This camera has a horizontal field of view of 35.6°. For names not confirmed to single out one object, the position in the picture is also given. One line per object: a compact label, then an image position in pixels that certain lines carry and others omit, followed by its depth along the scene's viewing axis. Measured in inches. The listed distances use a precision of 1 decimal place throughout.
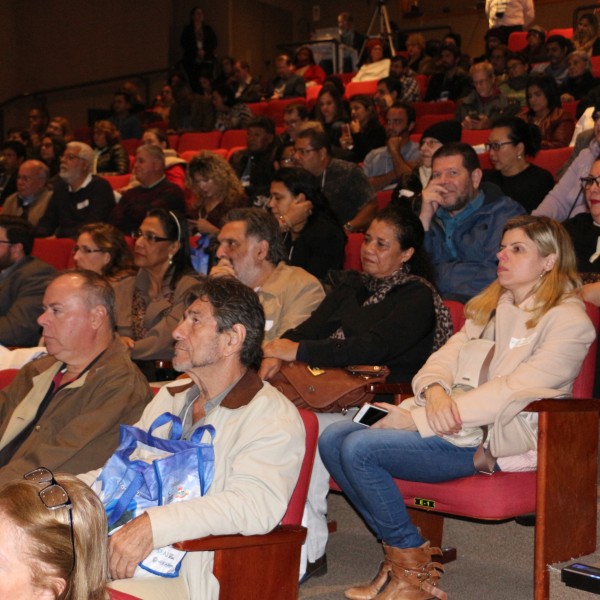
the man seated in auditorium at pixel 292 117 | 264.5
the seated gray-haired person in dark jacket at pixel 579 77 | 288.0
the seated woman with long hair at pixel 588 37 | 335.9
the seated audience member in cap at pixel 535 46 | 346.5
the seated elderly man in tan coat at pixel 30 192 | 253.9
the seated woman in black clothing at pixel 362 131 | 260.7
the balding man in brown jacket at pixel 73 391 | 97.6
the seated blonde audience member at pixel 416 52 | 393.4
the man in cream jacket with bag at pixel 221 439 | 75.5
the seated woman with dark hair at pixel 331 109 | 275.1
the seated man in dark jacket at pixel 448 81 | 346.9
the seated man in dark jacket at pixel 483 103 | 275.6
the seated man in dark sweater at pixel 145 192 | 223.6
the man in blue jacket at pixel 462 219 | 144.8
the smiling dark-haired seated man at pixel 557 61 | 314.8
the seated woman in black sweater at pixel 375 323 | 120.6
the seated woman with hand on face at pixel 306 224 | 164.7
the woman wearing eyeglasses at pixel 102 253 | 166.6
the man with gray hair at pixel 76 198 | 238.2
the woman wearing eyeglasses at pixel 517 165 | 172.6
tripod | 431.2
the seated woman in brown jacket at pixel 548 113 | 232.5
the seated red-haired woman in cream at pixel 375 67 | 388.8
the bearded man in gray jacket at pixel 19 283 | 166.1
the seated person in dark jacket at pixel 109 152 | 311.6
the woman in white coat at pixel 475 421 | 101.3
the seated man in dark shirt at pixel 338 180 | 198.8
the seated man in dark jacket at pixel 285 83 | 399.5
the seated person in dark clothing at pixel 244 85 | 413.4
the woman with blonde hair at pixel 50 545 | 50.5
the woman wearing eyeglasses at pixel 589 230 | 132.8
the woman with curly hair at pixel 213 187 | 195.8
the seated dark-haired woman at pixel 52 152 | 314.5
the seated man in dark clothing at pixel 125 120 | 401.7
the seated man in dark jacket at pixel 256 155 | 250.2
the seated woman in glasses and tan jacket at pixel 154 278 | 156.4
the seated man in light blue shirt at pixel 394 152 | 234.1
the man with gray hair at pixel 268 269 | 140.3
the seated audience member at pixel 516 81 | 297.3
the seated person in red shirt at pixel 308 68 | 423.2
